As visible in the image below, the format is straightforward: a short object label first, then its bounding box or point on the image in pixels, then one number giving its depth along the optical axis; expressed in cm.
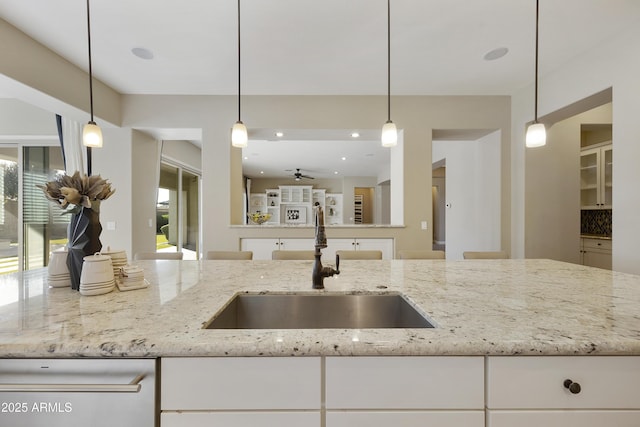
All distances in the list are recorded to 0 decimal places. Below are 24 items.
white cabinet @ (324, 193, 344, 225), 973
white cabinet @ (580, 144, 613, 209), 373
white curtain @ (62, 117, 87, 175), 332
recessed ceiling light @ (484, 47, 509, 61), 253
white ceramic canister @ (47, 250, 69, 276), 119
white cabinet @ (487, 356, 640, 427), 70
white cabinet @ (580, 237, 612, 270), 351
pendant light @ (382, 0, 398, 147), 212
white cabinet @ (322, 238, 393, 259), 343
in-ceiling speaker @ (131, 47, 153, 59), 253
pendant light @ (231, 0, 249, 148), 210
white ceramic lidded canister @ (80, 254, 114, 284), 109
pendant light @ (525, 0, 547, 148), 184
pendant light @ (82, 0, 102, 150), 205
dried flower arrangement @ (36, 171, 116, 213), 112
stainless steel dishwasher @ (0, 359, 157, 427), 68
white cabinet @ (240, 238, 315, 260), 345
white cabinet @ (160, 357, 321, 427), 70
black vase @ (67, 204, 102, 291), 115
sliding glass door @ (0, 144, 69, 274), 351
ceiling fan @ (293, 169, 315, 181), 841
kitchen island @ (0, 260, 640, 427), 69
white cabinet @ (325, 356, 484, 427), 71
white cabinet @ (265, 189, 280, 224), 995
